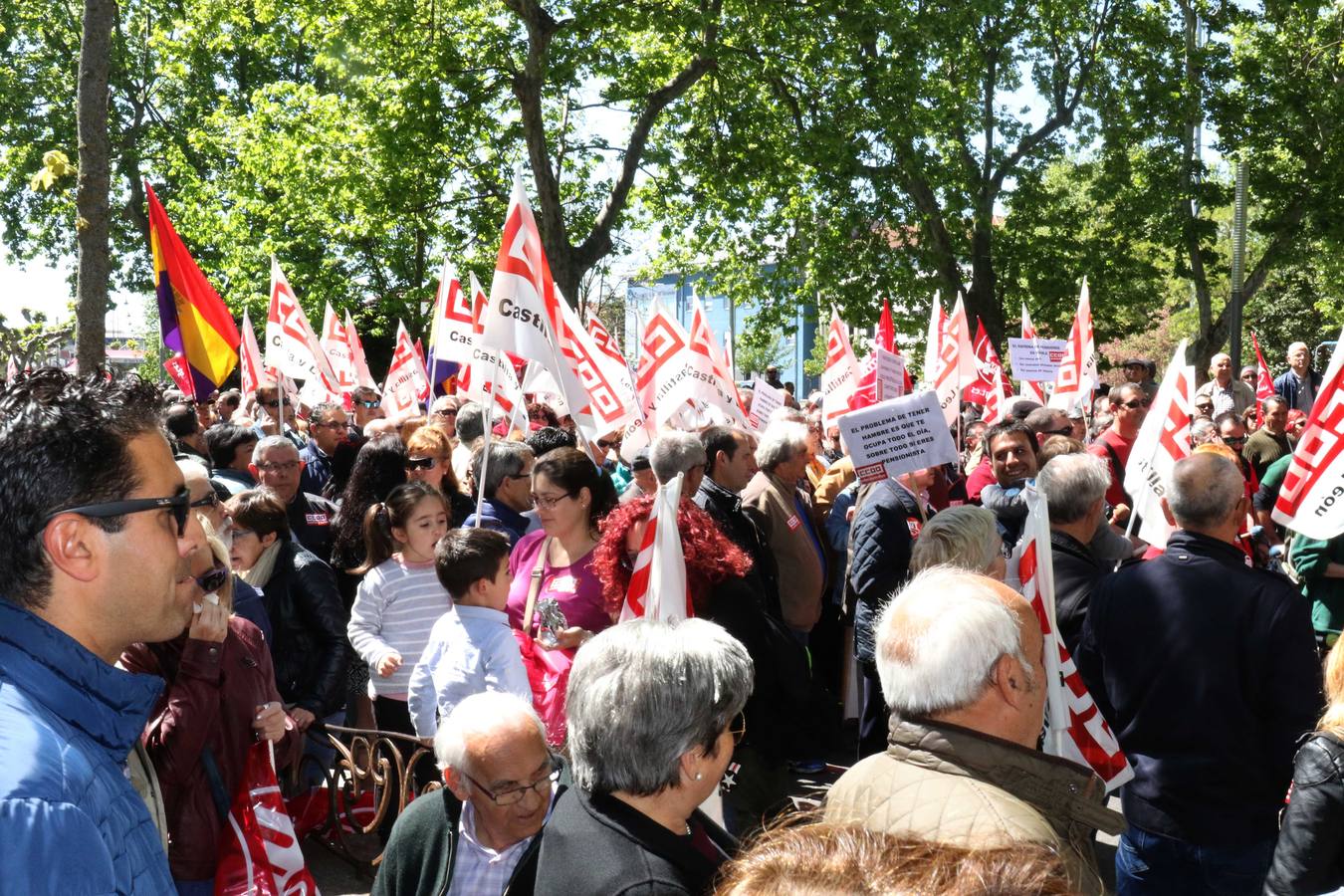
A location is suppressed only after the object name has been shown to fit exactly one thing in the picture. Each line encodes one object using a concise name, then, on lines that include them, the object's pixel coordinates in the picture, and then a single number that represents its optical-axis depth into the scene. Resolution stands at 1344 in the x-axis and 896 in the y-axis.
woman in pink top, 5.28
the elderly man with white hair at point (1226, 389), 13.26
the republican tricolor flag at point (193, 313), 9.12
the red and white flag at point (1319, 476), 5.65
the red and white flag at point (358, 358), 15.84
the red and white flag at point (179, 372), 15.76
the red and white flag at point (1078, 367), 11.94
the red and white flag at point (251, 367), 14.43
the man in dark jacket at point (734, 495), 6.57
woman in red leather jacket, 3.69
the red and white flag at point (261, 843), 3.70
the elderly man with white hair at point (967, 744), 2.57
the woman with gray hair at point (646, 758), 2.42
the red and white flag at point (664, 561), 4.62
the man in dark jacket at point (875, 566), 6.06
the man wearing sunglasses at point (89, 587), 1.72
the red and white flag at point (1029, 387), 15.88
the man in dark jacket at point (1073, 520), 5.10
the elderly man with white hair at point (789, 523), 7.26
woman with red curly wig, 5.07
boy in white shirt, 4.53
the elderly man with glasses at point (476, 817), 3.34
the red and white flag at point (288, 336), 12.72
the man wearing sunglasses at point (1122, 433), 8.89
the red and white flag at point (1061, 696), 3.96
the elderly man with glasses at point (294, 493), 7.22
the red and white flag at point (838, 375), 11.40
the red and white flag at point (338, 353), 14.91
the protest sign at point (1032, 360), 14.58
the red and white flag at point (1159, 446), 6.78
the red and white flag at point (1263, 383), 14.89
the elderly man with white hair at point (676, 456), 6.43
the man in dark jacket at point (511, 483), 7.20
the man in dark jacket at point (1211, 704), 3.87
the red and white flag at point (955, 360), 12.17
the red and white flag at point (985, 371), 14.55
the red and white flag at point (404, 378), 13.77
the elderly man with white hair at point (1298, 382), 14.64
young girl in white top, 5.66
